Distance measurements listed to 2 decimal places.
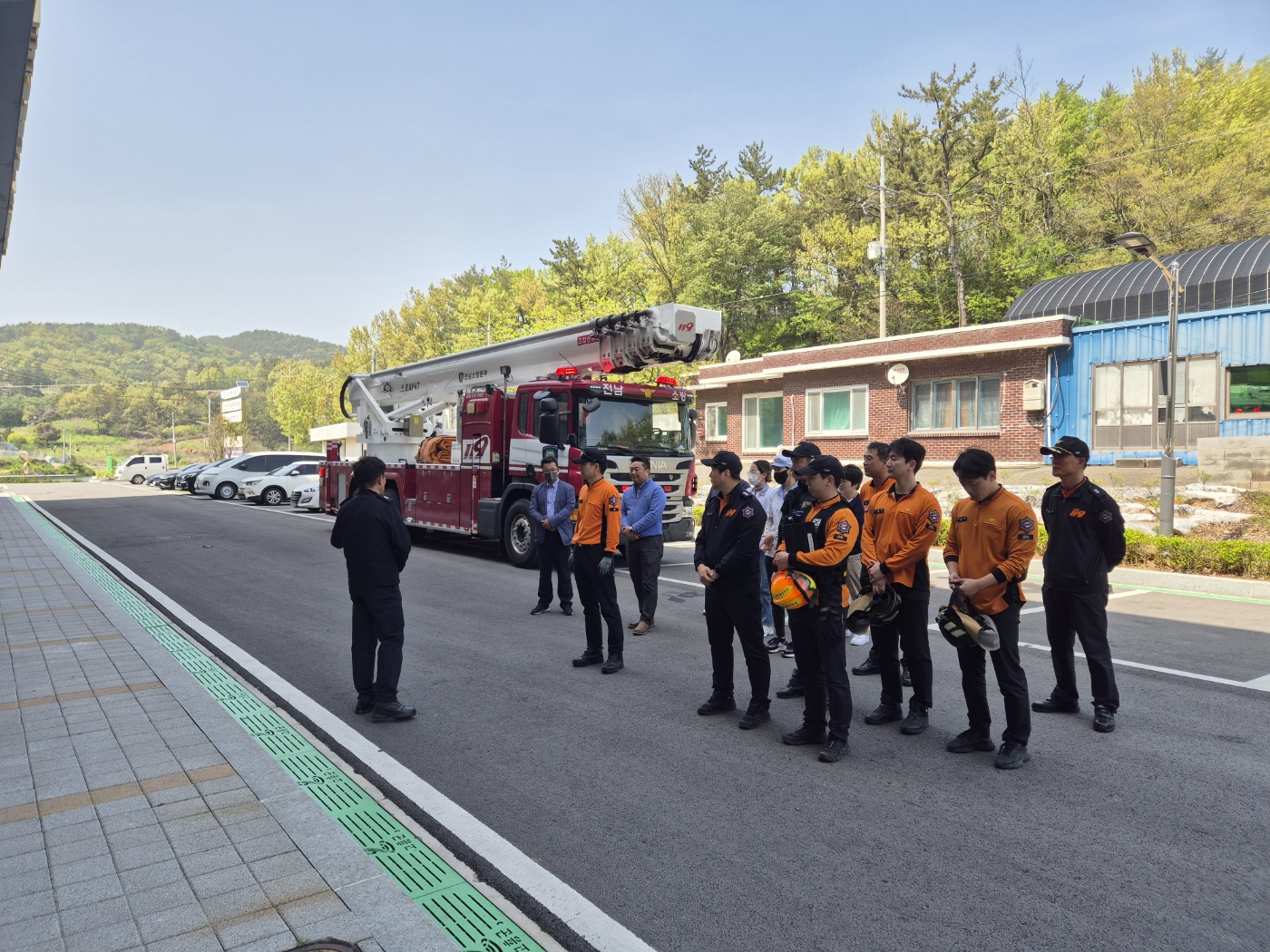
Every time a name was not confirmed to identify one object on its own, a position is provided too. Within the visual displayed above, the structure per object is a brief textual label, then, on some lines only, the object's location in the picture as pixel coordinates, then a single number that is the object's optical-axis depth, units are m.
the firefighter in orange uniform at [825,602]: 5.19
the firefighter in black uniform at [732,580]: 5.71
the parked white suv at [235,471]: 31.66
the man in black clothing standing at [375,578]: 5.90
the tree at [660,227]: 47.12
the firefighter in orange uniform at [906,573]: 5.73
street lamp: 12.89
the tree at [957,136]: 40.03
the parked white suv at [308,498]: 26.92
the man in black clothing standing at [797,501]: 5.50
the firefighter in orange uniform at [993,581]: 5.09
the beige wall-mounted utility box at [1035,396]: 22.42
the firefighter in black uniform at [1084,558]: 5.72
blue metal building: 19.55
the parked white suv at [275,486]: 29.88
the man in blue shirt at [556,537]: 9.52
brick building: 22.78
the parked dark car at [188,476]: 37.28
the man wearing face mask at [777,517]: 7.77
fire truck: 12.53
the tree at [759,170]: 50.69
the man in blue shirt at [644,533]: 8.80
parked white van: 51.94
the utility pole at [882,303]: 29.75
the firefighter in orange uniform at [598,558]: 7.36
